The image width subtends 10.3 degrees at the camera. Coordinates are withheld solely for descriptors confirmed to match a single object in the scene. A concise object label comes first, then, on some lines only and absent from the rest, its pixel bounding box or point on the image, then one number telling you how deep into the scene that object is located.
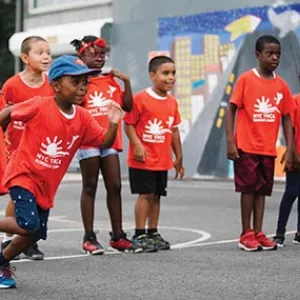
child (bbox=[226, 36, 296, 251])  14.76
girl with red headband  14.04
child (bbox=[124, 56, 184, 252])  14.66
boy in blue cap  10.90
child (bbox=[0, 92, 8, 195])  12.21
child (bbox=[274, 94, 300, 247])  15.62
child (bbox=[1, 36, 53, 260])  13.40
